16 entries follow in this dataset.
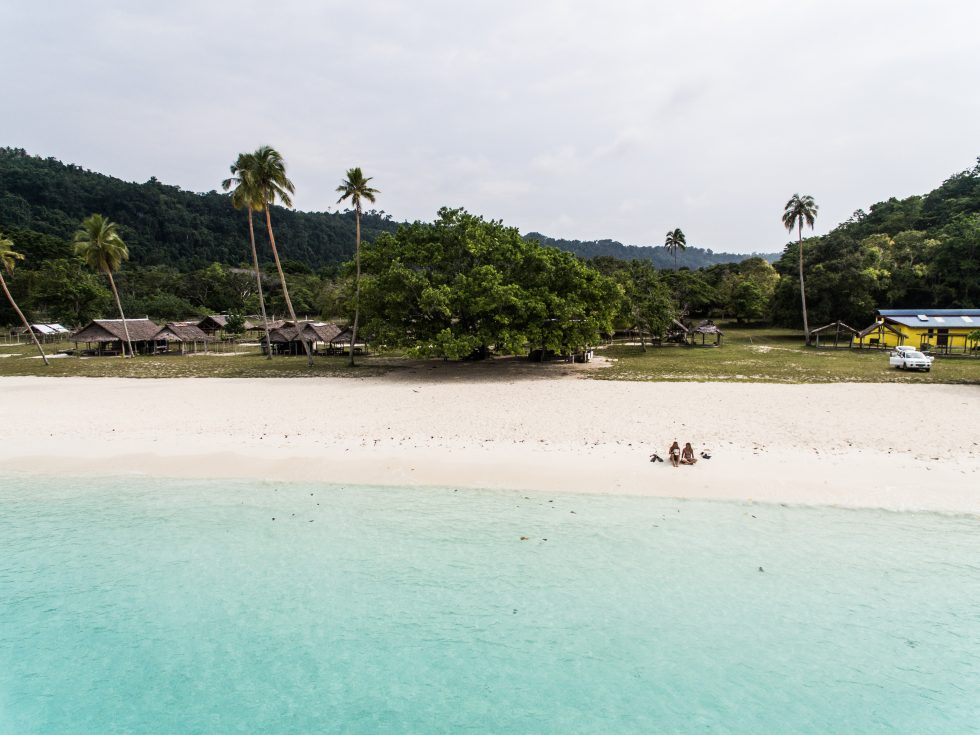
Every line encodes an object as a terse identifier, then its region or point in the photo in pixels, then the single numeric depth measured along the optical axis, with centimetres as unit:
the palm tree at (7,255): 3362
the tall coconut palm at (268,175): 2933
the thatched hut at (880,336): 3919
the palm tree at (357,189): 3045
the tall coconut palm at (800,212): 4406
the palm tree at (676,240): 8269
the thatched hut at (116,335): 4159
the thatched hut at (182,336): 4384
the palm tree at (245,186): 2959
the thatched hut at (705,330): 4381
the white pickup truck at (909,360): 2606
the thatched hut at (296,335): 4116
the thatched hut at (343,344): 4158
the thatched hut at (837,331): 4000
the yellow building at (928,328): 3709
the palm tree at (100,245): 3841
